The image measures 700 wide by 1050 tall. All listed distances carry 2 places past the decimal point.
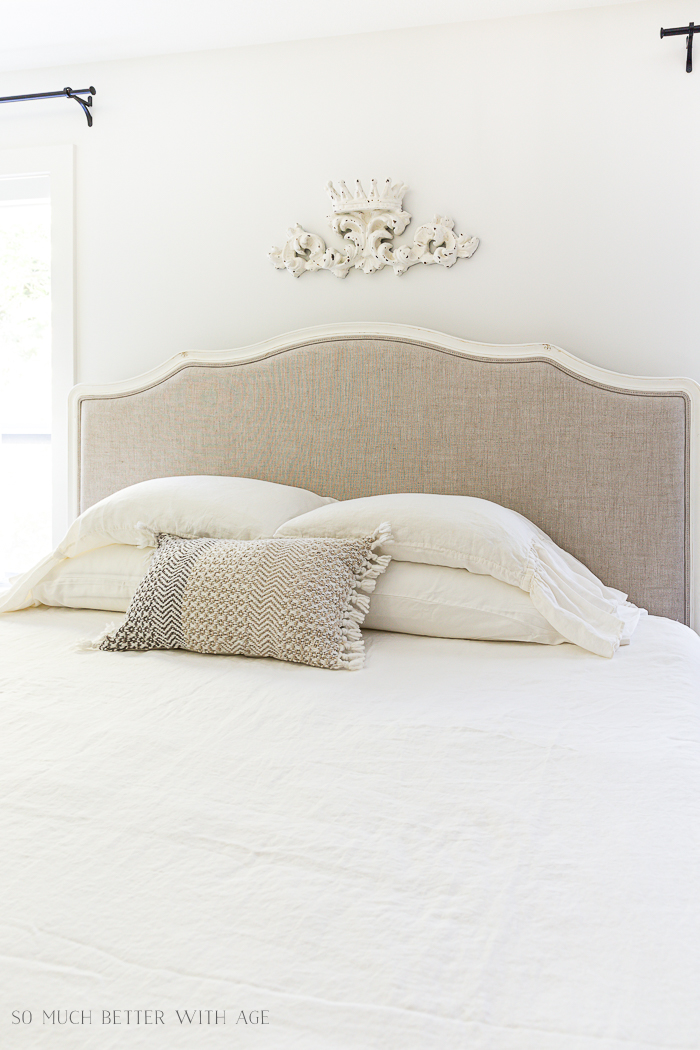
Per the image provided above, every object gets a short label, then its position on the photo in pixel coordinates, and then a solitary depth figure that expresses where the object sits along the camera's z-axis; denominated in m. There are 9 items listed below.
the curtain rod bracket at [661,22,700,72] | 2.04
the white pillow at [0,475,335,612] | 1.89
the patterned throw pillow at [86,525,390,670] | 1.52
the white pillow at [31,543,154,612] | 1.92
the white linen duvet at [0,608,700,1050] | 0.61
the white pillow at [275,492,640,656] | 1.66
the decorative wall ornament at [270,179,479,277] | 2.28
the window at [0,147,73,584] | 2.65
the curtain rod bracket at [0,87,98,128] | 2.53
